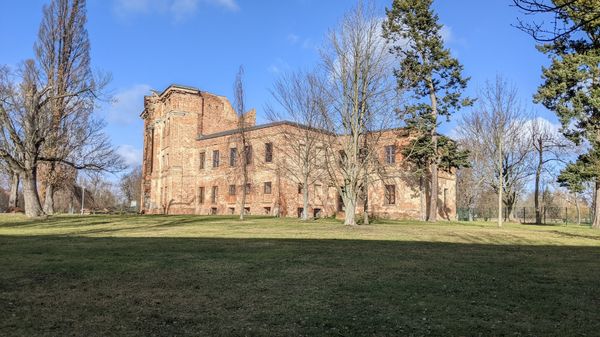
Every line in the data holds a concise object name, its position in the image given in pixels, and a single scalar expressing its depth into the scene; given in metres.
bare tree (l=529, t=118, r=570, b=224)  41.03
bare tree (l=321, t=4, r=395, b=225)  22.92
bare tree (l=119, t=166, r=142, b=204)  86.44
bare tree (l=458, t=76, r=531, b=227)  36.31
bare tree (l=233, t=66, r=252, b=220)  33.03
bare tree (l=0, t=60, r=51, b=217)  25.80
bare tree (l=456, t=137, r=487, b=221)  44.34
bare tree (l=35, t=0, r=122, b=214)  33.81
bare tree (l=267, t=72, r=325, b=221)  27.05
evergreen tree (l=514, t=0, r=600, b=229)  27.17
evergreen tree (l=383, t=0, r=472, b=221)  34.31
